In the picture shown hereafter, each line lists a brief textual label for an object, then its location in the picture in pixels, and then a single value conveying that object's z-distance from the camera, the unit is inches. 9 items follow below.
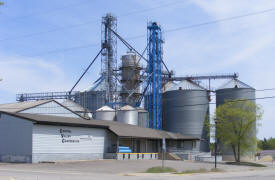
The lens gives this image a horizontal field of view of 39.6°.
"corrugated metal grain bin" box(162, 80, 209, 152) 2721.5
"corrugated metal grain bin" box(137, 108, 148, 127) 2738.7
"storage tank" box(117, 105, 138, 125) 2672.2
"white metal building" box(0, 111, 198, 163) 1583.4
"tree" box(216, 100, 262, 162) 2218.3
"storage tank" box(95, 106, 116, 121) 2746.1
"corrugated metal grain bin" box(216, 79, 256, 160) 2695.9
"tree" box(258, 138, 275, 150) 5982.3
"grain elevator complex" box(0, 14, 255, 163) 1766.7
